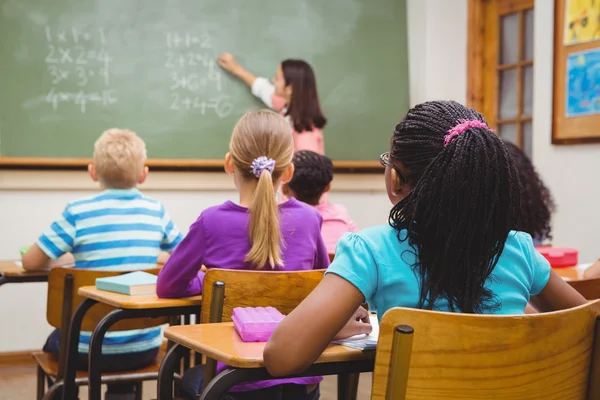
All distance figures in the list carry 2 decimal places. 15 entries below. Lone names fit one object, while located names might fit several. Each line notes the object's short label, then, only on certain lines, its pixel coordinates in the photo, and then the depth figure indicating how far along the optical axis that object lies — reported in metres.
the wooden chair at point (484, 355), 1.08
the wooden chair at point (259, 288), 1.77
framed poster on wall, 3.83
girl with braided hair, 1.21
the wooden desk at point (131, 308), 1.91
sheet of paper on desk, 1.28
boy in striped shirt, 2.58
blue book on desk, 2.05
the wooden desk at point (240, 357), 1.22
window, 4.60
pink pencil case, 1.34
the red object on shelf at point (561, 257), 2.80
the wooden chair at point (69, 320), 2.33
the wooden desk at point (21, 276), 2.58
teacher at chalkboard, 4.58
